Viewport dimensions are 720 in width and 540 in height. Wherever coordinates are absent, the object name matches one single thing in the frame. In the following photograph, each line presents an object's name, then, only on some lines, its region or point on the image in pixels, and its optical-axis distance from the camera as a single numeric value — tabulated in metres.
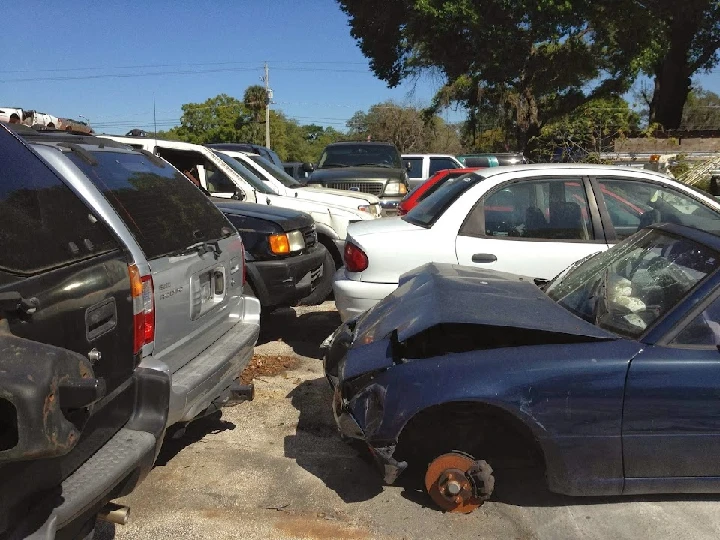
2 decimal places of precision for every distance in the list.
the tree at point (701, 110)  69.44
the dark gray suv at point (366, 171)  12.55
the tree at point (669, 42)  26.69
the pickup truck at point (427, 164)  17.96
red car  10.24
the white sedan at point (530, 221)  5.41
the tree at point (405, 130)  58.28
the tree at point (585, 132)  24.26
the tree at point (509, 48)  26.53
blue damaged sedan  3.28
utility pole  49.03
